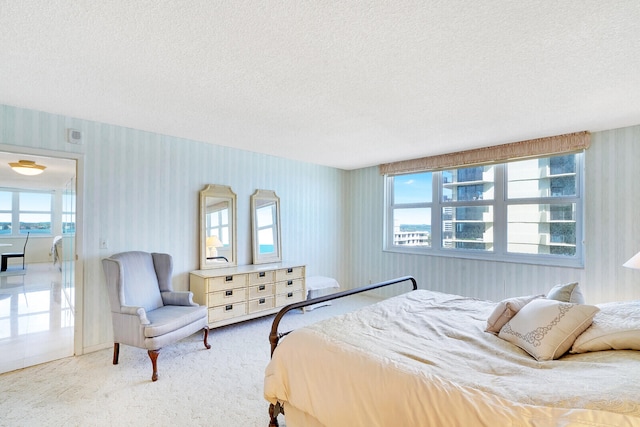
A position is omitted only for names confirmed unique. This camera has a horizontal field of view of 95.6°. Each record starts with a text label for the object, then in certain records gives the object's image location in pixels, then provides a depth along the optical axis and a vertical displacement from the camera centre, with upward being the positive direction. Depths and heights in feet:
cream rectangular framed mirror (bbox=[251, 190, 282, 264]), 14.25 -0.54
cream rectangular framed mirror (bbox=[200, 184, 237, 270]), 12.53 -0.51
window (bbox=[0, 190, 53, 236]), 27.20 +0.35
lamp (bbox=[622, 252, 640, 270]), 7.50 -1.25
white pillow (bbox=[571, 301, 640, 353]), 4.76 -1.98
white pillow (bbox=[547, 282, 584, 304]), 6.21 -1.71
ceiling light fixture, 14.85 +2.57
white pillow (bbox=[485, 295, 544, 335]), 6.15 -2.10
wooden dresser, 11.18 -3.14
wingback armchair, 8.37 -2.94
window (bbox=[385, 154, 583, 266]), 11.66 +0.16
